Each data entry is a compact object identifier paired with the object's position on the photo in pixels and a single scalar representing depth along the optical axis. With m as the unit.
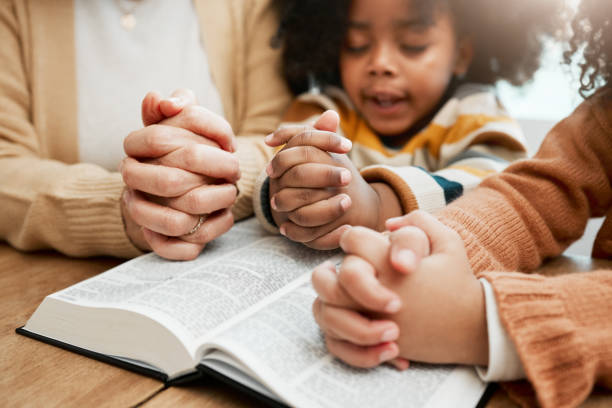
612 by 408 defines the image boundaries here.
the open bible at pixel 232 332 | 0.30
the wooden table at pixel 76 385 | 0.32
